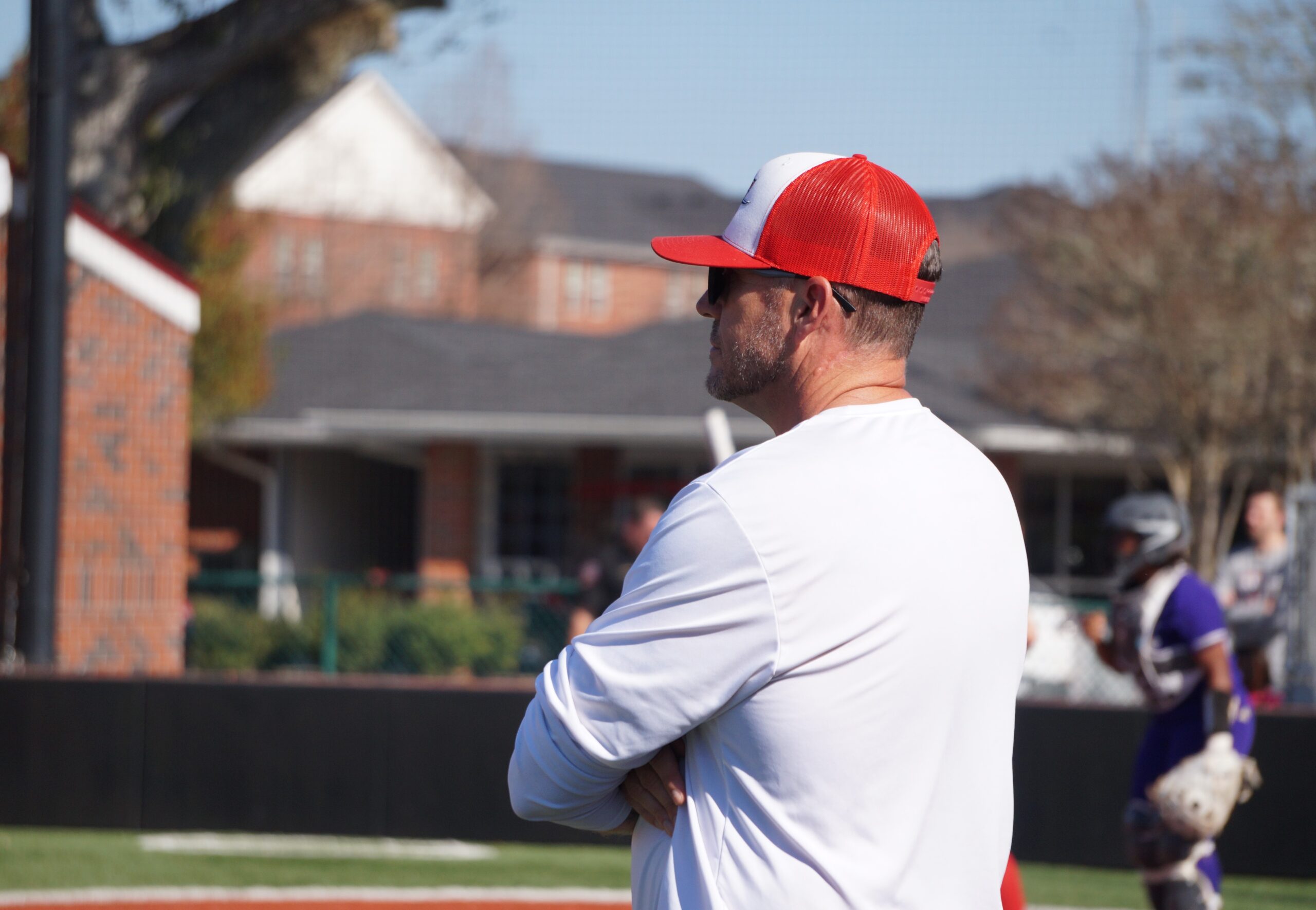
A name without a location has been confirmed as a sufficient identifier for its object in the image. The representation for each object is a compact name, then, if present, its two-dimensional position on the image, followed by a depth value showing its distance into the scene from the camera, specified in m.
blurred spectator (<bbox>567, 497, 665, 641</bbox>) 17.69
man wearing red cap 3.45
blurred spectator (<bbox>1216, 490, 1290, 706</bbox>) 17.23
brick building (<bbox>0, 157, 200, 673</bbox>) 22.94
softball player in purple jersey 10.91
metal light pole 17.31
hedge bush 30.47
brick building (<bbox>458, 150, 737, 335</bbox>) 85.62
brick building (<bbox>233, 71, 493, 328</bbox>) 74.06
